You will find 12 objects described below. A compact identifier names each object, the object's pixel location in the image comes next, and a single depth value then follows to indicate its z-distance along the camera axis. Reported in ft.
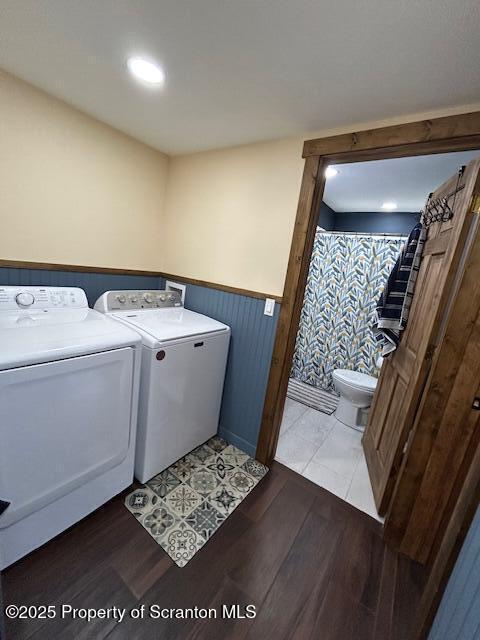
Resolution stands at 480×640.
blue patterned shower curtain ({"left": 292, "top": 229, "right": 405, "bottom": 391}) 9.48
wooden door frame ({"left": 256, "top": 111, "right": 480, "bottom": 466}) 3.97
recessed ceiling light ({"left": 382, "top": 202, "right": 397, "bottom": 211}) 9.66
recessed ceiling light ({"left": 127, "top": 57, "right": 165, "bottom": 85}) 3.84
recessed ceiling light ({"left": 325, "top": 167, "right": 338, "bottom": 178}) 7.18
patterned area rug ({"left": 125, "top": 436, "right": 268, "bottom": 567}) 4.47
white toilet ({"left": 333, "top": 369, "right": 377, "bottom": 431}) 8.10
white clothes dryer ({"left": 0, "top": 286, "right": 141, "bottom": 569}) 3.40
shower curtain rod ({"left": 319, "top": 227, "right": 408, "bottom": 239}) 8.96
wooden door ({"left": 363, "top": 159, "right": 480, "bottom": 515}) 4.21
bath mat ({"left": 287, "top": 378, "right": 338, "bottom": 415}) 9.40
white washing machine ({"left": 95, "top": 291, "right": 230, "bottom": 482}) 4.98
